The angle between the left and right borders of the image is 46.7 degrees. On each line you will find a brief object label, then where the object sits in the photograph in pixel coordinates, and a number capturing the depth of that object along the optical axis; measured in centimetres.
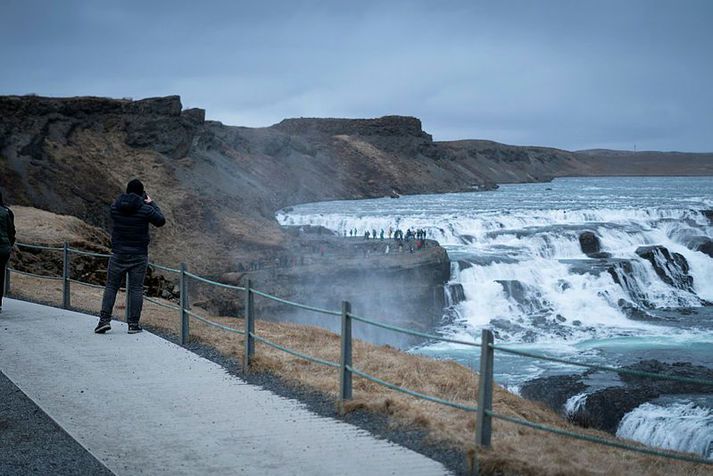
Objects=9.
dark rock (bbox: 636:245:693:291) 3712
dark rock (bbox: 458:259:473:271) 3472
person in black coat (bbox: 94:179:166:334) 1105
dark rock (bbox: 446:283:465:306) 3303
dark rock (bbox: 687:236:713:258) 4158
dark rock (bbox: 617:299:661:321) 3037
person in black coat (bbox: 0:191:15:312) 1287
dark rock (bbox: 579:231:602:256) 4097
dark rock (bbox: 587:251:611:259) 3879
